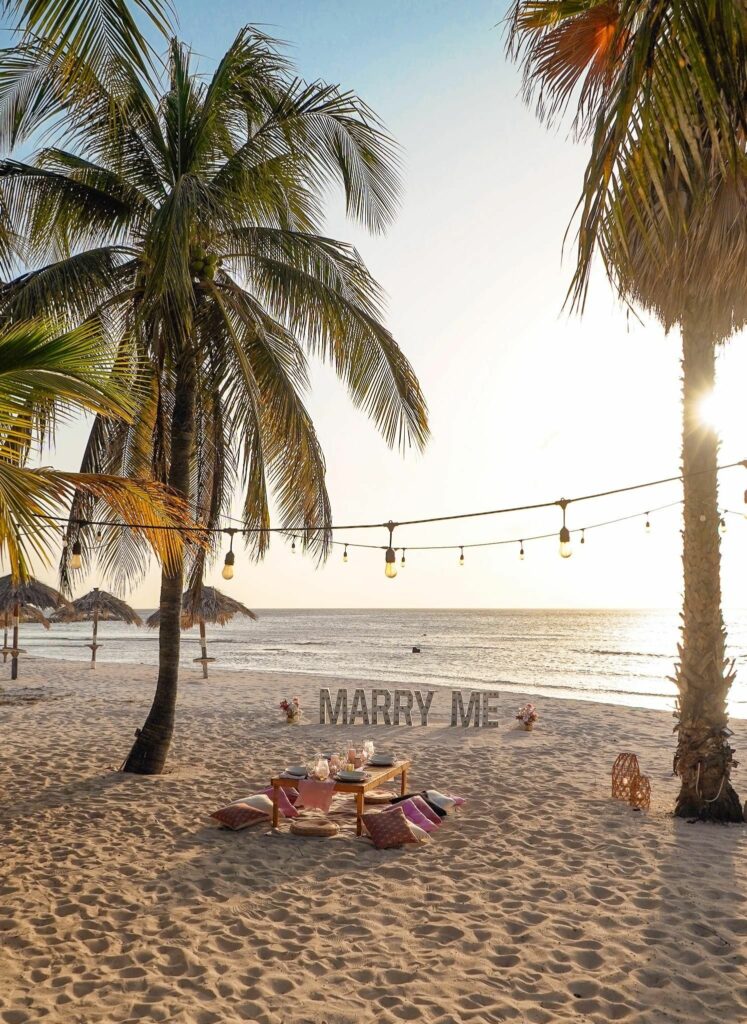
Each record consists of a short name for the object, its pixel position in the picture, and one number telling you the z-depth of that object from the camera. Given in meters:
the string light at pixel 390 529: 6.40
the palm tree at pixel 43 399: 3.90
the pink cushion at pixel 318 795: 6.45
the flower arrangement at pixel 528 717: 12.30
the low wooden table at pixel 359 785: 6.40
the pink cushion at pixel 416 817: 6.50
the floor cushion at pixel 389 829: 6.09
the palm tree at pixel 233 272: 7.53
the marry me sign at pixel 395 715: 12.49
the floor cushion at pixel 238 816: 6.44
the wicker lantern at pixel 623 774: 7.42
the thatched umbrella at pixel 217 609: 22.36
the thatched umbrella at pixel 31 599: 21.23
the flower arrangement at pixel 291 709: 12.51
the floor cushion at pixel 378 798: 7.16
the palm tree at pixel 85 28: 2.40
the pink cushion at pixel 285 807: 6.87
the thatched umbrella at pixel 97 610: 25.00
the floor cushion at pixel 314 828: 6.38
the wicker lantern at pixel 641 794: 7.27
